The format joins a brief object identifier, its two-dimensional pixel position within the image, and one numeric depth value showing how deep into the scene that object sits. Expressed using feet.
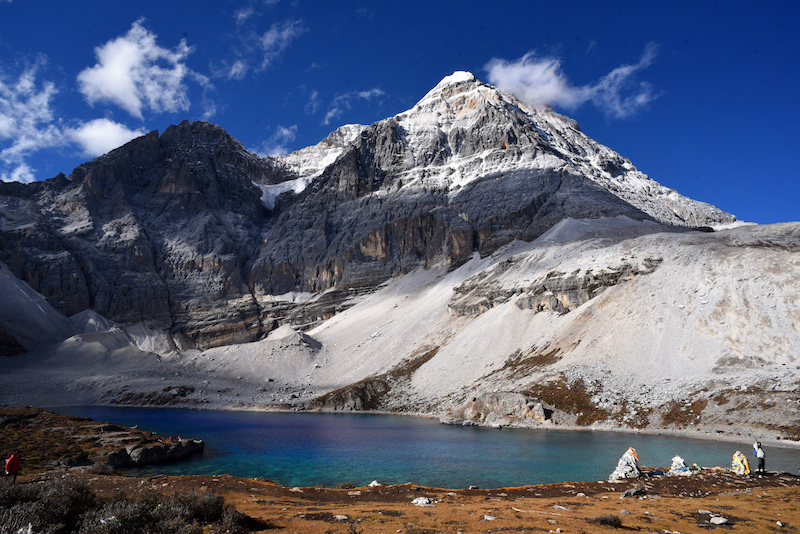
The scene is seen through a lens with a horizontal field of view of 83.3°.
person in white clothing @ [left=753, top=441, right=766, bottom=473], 81.41
